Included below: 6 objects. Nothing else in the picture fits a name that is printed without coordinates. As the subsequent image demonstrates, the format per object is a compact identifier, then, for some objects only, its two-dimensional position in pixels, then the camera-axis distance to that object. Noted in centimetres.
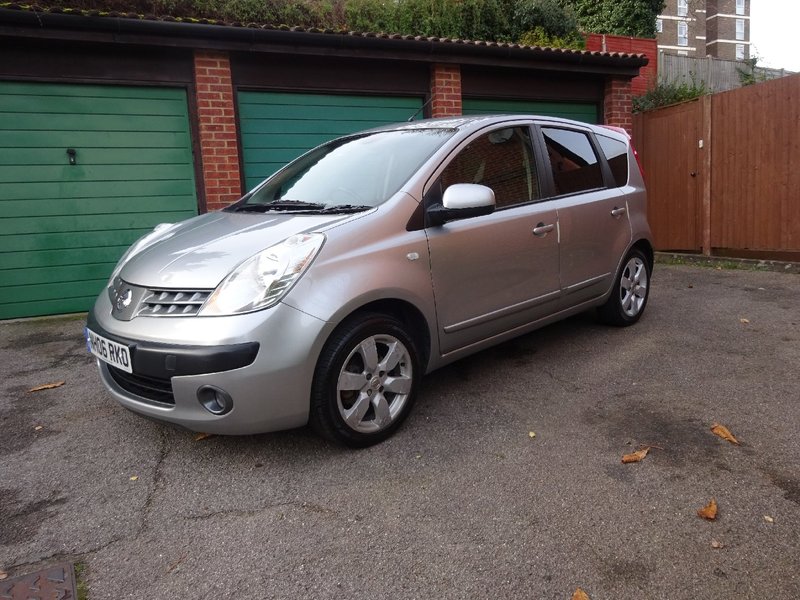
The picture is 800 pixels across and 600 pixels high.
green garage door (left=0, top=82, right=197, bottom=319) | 607
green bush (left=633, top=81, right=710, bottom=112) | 1091
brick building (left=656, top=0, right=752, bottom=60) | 5078
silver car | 246
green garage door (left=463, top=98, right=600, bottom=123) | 831
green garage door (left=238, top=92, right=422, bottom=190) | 695
